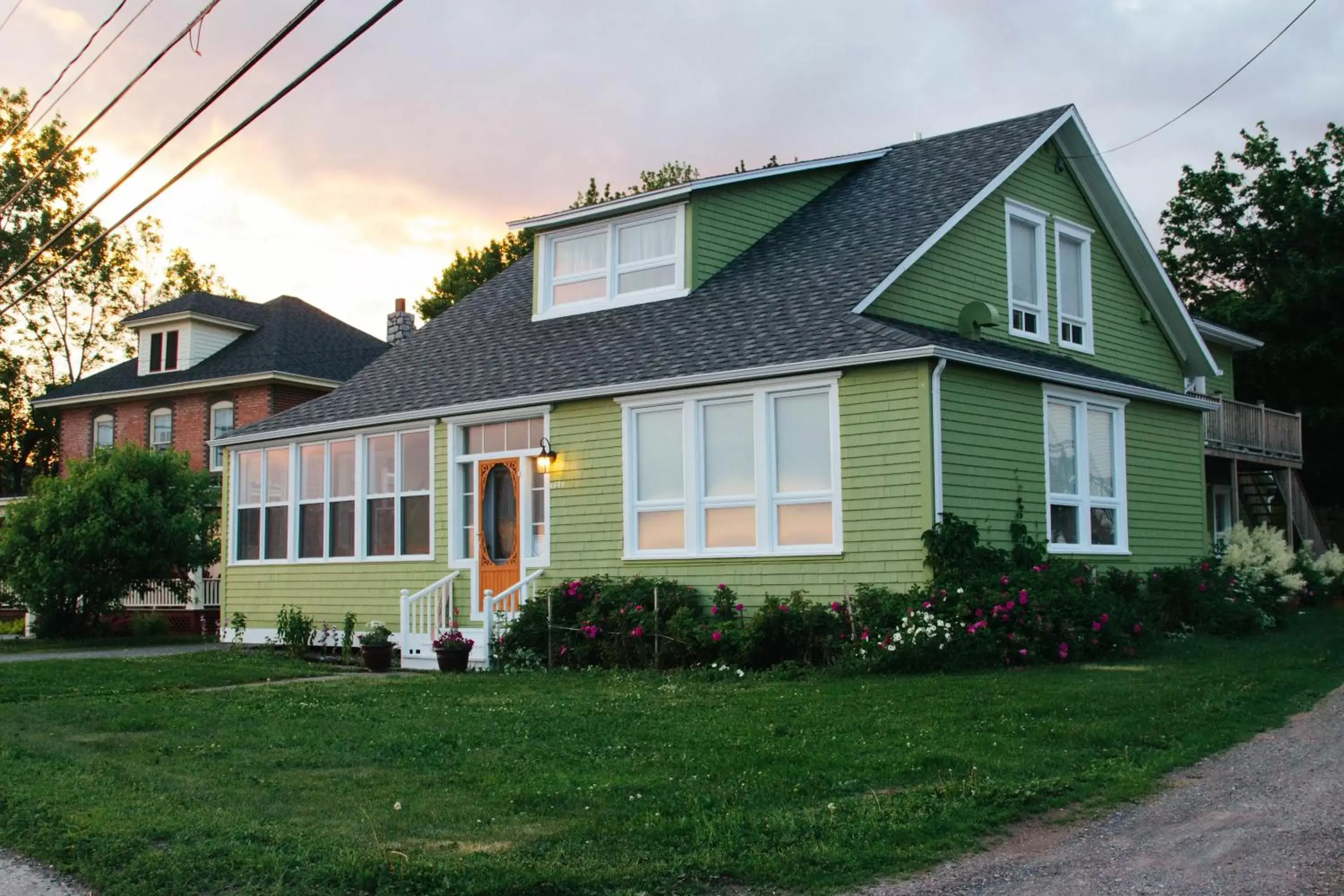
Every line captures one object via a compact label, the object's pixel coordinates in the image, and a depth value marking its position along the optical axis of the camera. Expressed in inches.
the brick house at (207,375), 1291.8
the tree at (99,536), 991.0
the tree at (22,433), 1886.1
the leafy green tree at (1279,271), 1359.5
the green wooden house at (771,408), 584.7
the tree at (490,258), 1715.1
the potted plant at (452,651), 654.5
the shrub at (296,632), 773.3
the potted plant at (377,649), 691.4
